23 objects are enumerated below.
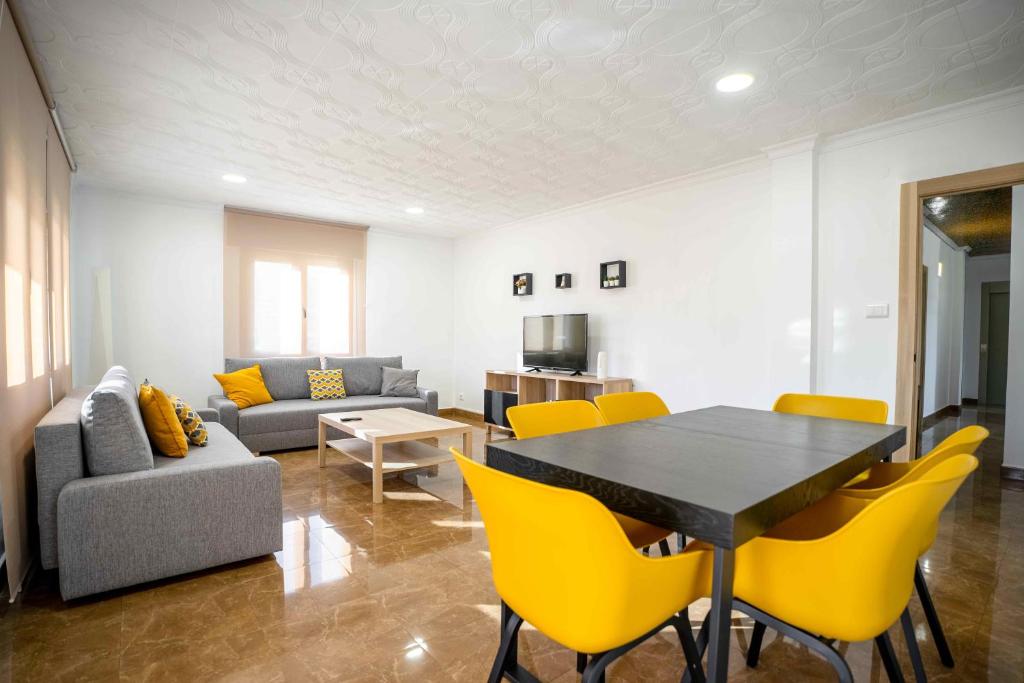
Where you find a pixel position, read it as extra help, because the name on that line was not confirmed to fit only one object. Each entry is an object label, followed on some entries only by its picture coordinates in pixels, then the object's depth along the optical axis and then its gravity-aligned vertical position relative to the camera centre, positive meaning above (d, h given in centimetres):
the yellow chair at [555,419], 205 -37
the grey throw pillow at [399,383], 572 -59
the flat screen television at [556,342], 526 -13
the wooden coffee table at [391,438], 345 -74
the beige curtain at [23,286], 206 +22
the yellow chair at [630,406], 249 -38
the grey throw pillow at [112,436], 224 -46
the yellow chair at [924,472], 153 -56
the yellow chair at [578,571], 102 -52
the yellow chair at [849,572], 110 -56
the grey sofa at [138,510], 210 -79
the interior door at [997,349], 830 -32
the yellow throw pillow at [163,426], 264 -49
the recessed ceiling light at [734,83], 271 +133
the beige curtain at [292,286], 561 +51
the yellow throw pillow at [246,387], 492 -56
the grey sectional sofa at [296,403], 463 -73
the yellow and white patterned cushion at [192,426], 298 -56
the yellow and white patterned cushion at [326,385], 545 -58
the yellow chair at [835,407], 243 -39
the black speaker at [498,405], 571 -84
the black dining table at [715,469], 107 -37
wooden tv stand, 488 -58
